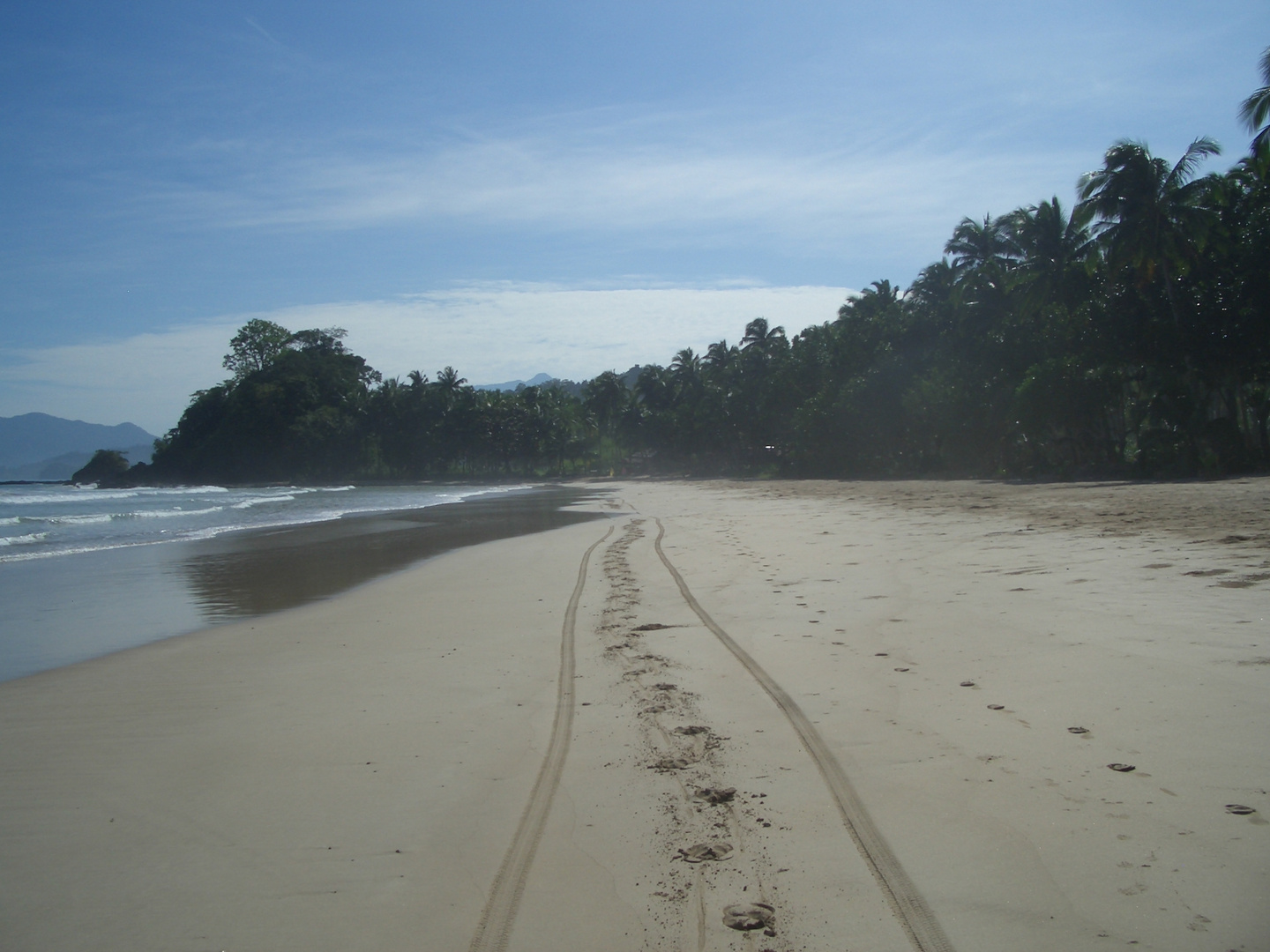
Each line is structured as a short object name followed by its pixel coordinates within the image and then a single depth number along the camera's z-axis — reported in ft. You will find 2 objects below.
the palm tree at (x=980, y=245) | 116.26
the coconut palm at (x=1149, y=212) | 76.95
